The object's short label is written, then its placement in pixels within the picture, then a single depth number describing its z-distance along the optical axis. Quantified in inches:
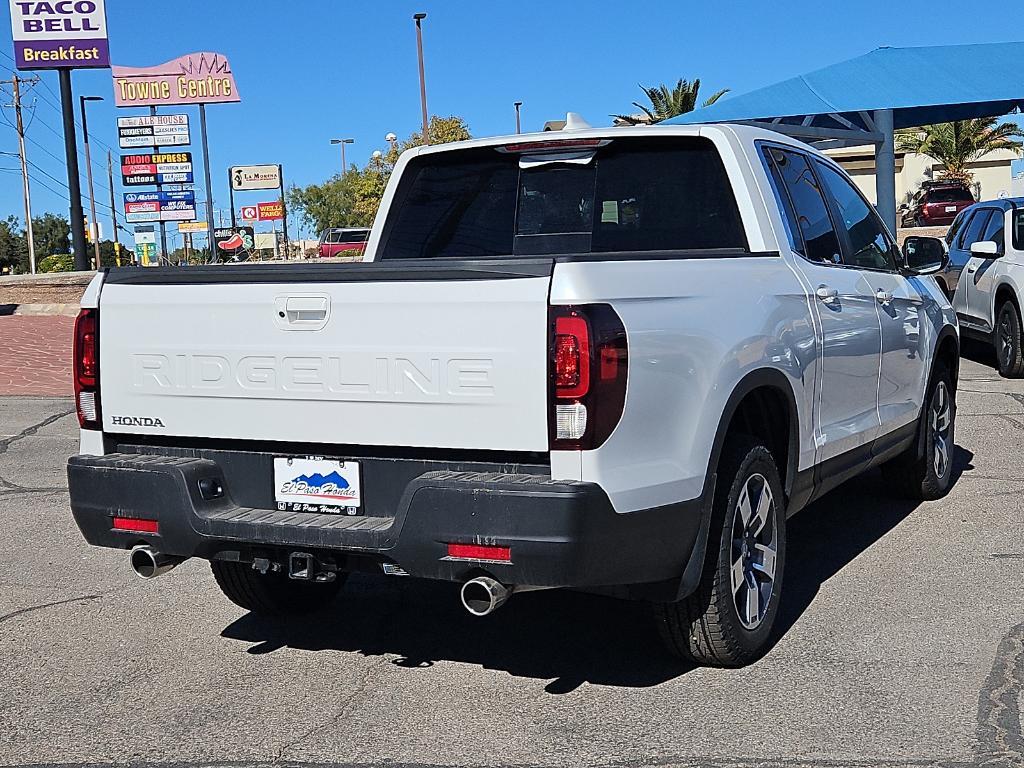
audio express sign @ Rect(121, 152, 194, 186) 1796.3
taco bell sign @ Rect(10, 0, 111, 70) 1296.8
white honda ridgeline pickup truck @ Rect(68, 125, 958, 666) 140.6
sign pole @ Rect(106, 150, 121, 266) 2764.3
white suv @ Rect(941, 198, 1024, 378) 472.7
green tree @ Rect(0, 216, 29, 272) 3998.5
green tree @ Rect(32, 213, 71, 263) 4693.2
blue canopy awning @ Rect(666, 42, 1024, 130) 605.3
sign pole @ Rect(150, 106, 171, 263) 1790.1
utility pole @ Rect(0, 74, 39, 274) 2568.9
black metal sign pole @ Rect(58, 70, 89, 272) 1163.3
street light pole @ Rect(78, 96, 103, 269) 2144.4
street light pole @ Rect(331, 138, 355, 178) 3401.3
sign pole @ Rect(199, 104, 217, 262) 1663.4
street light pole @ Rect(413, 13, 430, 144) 1578.7
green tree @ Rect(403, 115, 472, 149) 2414.9
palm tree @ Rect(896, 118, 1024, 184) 2176.4
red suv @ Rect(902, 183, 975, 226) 1649.9
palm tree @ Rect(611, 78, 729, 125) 2235.5
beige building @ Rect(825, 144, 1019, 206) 2348.7
